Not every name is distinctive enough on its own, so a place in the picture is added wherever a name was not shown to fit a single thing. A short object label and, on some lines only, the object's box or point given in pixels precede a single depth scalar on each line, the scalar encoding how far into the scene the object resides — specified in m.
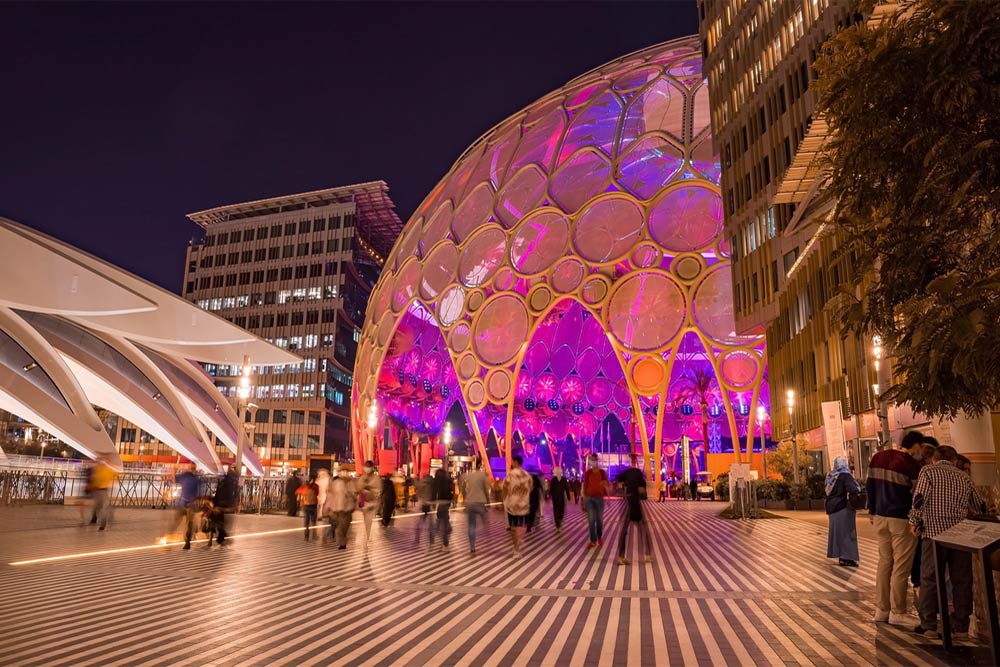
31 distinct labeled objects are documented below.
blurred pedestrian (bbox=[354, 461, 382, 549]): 17.28
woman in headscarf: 11.40
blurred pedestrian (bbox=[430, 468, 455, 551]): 14.38
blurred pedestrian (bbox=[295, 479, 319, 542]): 16.72
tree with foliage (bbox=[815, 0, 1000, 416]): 4.88
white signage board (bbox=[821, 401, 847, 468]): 19.72
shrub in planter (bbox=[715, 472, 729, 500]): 39.19
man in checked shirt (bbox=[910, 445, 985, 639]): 6.24
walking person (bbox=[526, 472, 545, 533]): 19.59
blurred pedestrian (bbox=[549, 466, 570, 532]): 19.73
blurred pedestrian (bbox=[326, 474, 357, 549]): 14.48
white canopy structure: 19.86
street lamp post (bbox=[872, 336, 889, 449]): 19.22
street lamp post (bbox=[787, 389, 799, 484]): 30.96
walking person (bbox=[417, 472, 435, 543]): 14.88
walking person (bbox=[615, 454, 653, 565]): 12.07
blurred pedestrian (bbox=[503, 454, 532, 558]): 13.69
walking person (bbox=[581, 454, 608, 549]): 13.69
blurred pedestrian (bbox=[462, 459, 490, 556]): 13.64
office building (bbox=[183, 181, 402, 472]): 96.50
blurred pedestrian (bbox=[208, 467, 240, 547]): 15.03
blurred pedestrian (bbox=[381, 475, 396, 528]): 18.36
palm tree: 62.88
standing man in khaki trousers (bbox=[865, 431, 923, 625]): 6.83
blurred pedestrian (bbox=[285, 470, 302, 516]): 23.31
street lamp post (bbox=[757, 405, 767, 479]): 35.50
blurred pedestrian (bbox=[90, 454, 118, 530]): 17.86
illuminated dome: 42.09
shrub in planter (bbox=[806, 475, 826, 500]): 28.89
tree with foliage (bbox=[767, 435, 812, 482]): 34.06
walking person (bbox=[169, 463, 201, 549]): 14.13
